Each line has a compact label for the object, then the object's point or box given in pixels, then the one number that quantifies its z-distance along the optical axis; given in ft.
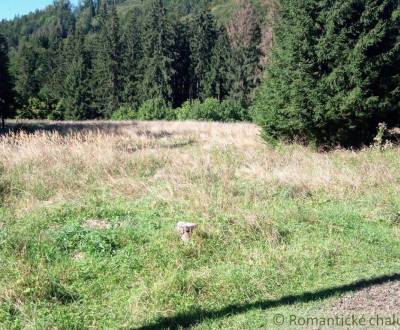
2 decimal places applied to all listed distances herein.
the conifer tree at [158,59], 168.45
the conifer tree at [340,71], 39.58
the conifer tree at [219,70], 168.19
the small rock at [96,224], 20.85
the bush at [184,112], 117.70
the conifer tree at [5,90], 87.71
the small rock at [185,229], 19.15
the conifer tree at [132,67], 178.60
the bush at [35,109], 164.76
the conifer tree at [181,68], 182.80
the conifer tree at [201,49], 180.96
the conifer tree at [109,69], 181.37
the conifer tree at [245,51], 152.15
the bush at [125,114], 143.84
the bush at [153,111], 127.65
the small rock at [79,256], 17.55
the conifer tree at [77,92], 172.55
